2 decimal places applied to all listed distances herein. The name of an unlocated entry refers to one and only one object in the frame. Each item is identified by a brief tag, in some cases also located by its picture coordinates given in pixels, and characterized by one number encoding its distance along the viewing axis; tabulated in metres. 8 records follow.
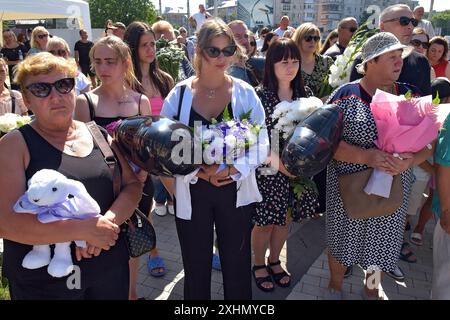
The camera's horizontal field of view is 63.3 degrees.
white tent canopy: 10.89
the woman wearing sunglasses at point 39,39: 5.97
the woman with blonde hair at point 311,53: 4.27
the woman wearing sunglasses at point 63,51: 4.14
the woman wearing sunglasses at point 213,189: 2.38
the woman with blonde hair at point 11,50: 9.67
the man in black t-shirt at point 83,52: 11.91
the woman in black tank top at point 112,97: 2.69
